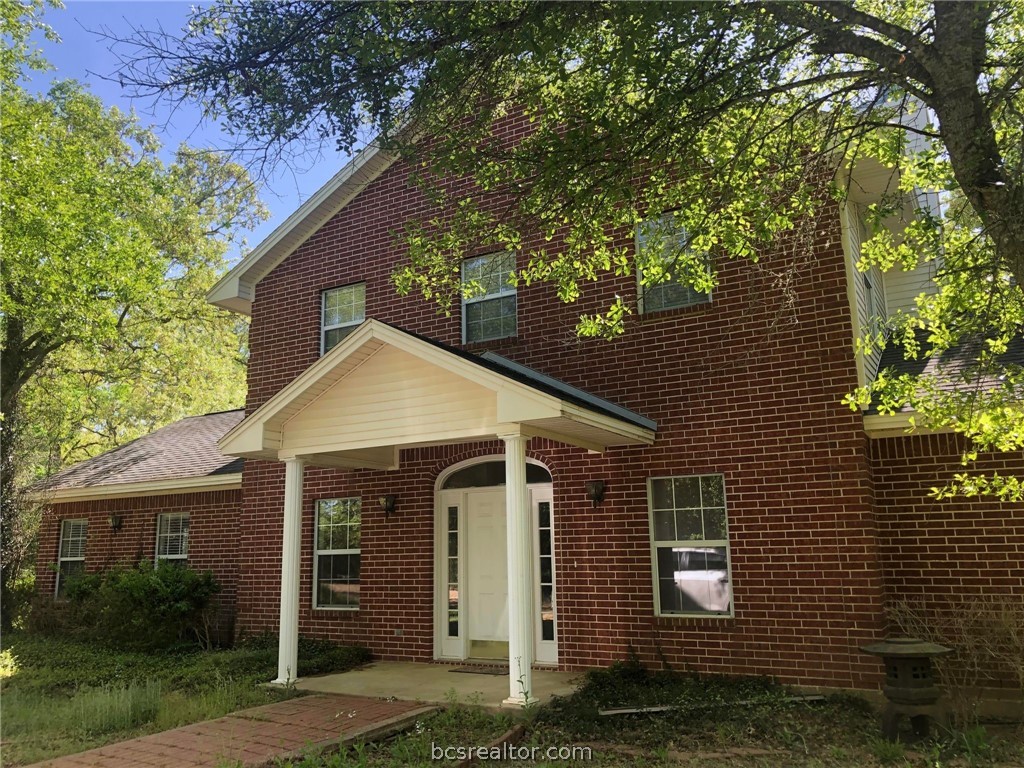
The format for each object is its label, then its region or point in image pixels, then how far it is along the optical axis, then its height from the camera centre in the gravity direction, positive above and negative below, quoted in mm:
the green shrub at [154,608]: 11836 -1238
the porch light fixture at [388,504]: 10789 +306
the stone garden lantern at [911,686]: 6281 -1473
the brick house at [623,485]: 7914 +428
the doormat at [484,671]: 9256 -1854
